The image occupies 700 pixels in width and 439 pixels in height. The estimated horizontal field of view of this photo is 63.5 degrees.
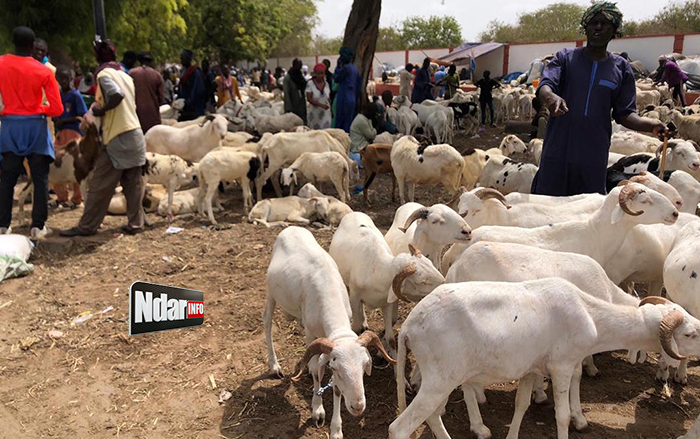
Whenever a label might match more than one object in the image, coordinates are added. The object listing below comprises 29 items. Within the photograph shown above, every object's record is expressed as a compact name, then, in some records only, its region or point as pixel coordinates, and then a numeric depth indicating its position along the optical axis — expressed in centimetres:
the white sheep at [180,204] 848
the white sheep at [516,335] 295
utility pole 926
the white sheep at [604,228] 392
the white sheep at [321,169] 896
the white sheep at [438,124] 1393
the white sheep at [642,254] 437
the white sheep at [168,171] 812
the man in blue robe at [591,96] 437
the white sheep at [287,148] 945
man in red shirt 637
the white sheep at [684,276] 366
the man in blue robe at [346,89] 1153
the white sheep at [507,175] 730
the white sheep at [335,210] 816
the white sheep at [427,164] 845
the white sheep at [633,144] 846
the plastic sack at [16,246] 616
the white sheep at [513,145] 1005
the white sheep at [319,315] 322
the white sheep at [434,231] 434
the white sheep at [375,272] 386
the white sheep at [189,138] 965
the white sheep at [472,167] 878
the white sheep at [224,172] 823
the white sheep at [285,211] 816
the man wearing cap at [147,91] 903
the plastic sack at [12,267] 598
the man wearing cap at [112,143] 688
